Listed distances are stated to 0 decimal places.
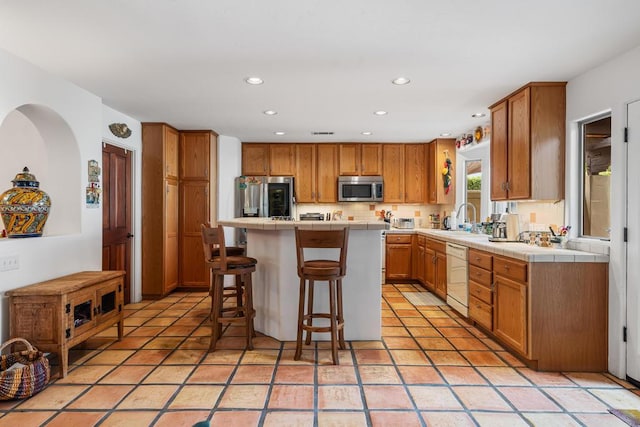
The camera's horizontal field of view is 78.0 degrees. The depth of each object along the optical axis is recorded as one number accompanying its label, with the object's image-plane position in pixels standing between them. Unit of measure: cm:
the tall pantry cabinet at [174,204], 505
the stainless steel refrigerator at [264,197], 612
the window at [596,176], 307
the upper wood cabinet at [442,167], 606
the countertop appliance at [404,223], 646
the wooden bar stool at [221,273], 326
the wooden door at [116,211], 434
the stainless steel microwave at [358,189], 629
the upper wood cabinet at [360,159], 637
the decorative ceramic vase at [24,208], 285
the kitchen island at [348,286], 349
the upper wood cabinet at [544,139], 343
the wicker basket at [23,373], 242
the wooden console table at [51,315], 270
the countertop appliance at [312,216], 631
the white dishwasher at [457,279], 410
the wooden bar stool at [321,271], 300
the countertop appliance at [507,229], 385
